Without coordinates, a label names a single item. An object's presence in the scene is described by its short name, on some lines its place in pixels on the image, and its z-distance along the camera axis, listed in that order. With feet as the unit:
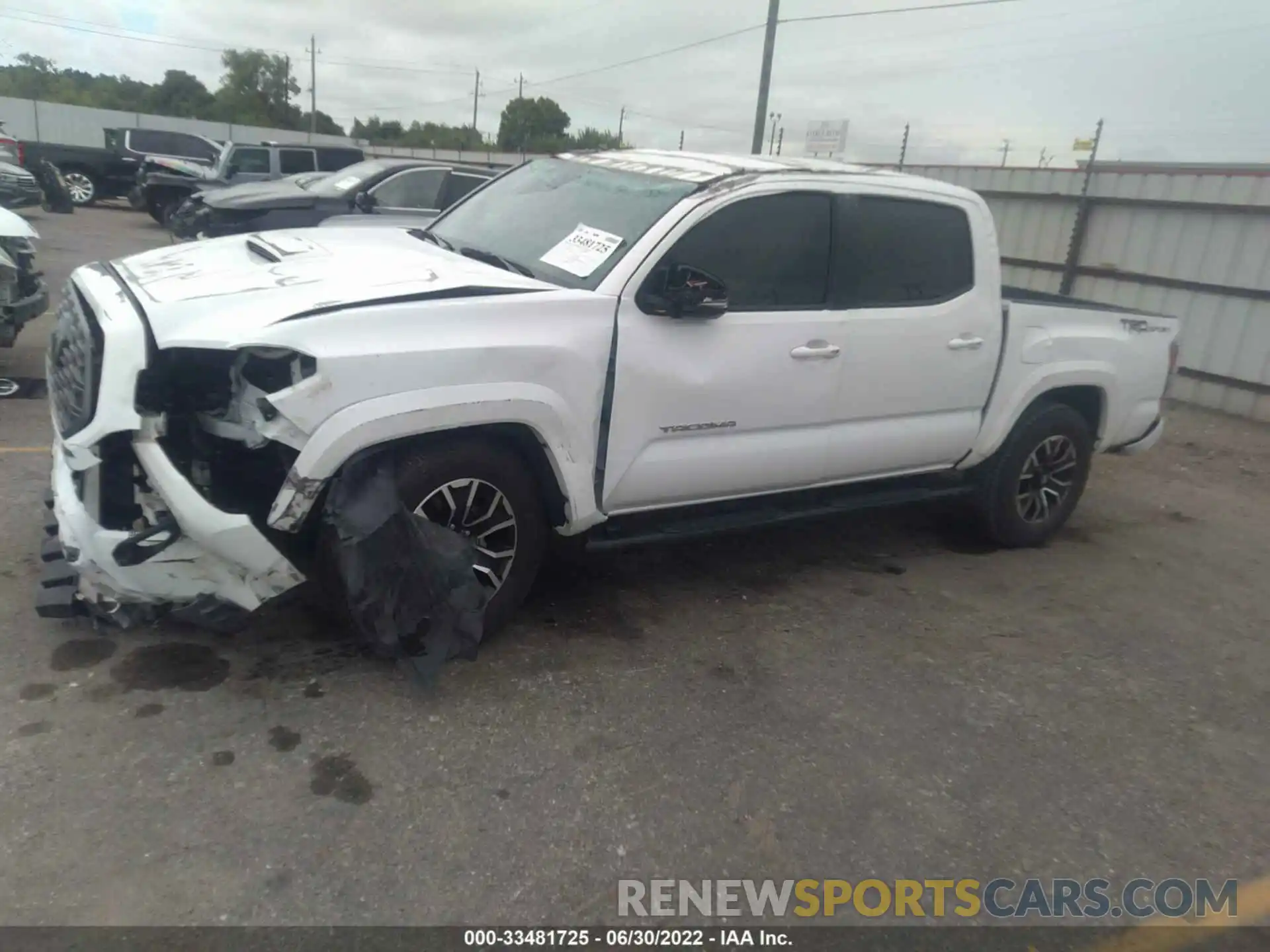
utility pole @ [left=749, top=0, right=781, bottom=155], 54.29
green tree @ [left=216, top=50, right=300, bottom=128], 227.61
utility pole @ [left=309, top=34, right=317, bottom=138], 187.01
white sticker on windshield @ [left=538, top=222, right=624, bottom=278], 12.57
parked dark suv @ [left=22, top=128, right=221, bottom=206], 67.26
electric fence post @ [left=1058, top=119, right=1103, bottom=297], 37.06
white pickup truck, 10.11
